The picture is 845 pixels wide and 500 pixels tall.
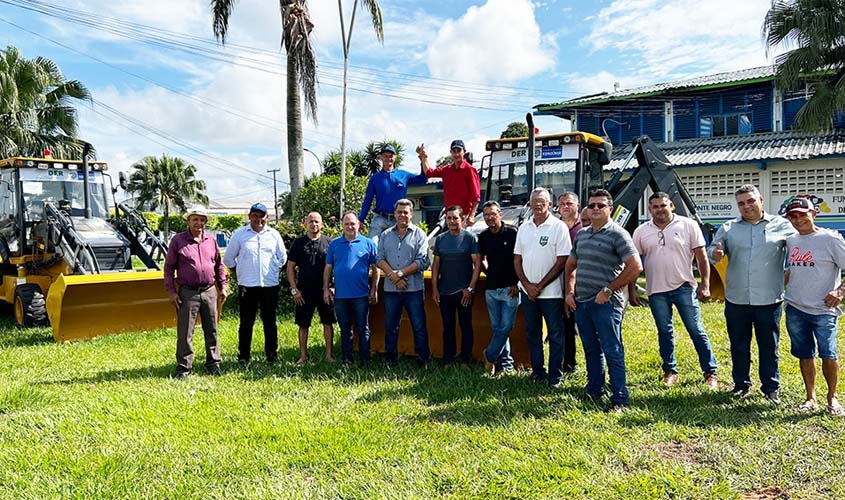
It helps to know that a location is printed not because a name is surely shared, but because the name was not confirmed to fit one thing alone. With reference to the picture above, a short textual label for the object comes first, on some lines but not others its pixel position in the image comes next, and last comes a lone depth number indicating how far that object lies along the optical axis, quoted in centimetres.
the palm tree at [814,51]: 1374
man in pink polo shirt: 551
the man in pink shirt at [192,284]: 630
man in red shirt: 735
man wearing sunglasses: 486
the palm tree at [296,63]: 1410
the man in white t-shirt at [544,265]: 537
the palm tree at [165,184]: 3784
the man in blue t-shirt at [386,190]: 775
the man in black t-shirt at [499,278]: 580
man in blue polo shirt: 645
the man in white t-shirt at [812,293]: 471
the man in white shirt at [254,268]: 668
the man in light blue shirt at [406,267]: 627
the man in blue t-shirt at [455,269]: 603
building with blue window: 1839
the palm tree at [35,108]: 1806
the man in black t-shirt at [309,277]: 672
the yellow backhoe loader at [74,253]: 848
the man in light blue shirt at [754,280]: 497
